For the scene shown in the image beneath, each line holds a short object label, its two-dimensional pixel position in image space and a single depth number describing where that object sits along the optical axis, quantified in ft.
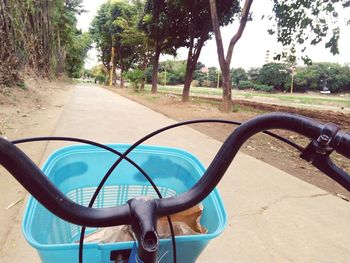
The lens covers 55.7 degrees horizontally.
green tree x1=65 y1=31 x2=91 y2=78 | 143.61
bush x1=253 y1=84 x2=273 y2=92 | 163.63
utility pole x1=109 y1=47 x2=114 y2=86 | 127.65
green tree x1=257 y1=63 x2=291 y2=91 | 164.96
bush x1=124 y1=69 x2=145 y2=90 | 74.74
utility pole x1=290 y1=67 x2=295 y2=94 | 156.41
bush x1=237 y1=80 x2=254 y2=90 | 176.96
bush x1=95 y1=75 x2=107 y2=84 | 184.55
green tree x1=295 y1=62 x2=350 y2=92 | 154.81
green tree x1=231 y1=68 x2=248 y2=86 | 191.31
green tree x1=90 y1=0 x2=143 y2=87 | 95.61
